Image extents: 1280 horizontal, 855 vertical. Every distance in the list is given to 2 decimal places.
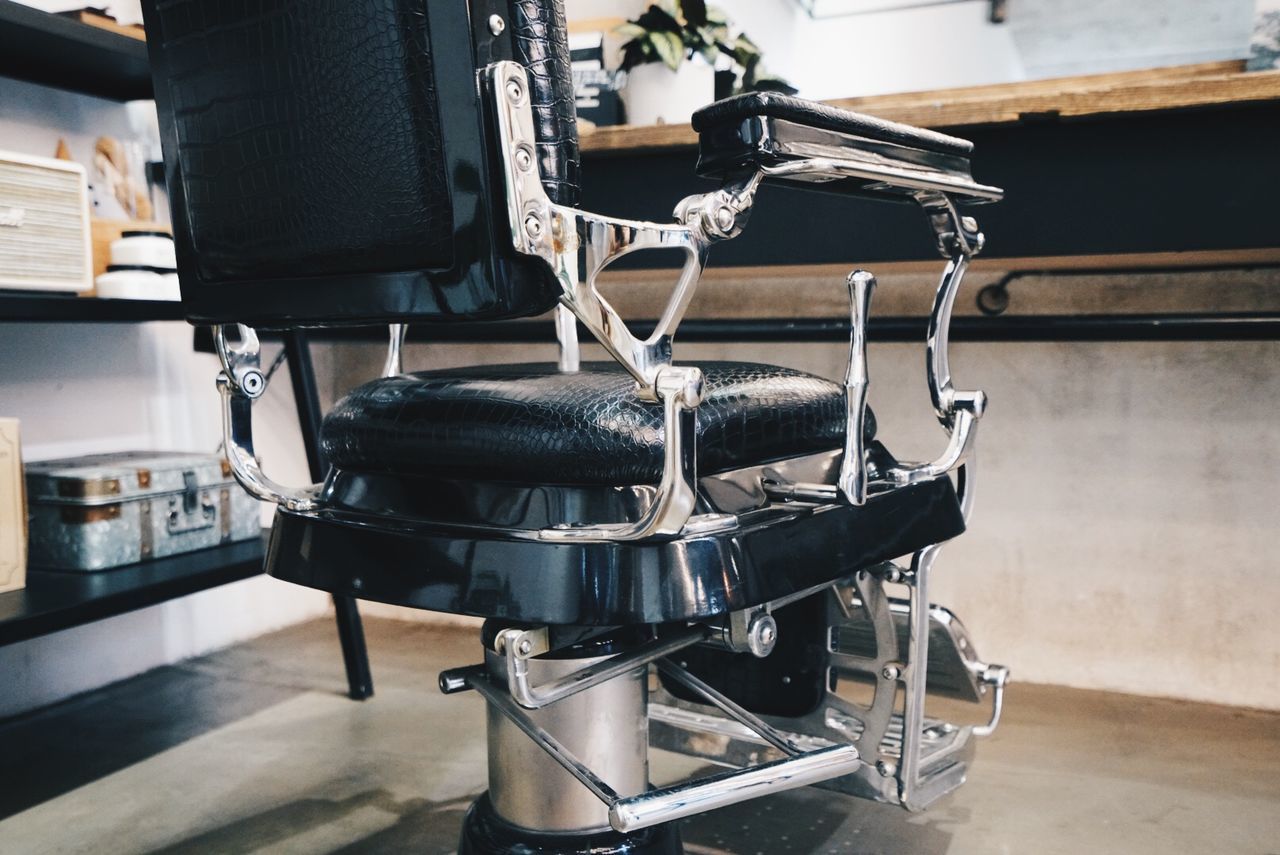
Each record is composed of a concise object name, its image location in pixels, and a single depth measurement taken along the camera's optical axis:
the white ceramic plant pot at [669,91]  1.90
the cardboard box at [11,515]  1.55
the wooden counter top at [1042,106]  1.23
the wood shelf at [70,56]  1.48
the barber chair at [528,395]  0.69
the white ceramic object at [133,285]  1.65
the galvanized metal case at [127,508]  1.65
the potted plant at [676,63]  1.88
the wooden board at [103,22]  1.66
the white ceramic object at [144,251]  1.69
